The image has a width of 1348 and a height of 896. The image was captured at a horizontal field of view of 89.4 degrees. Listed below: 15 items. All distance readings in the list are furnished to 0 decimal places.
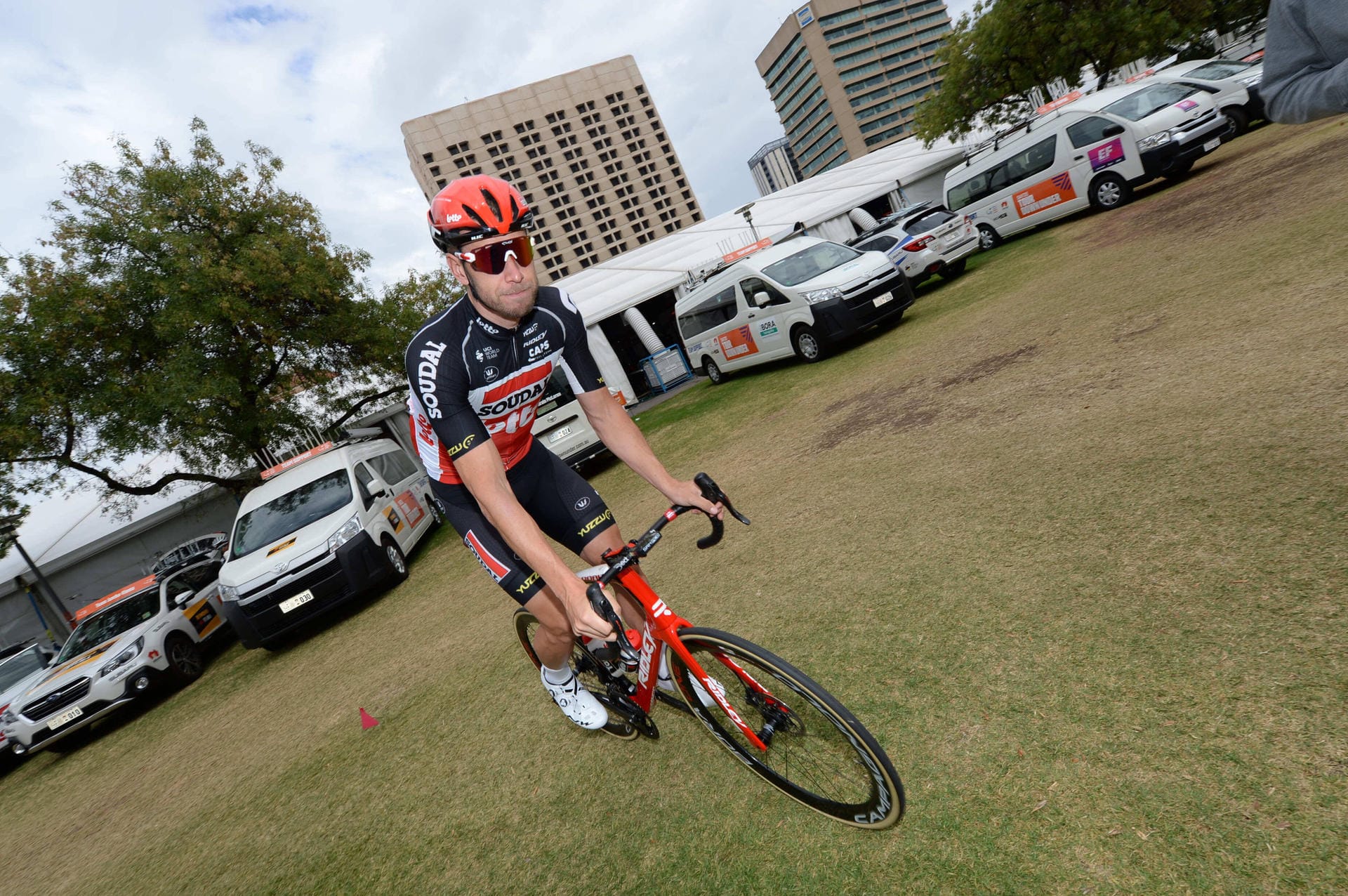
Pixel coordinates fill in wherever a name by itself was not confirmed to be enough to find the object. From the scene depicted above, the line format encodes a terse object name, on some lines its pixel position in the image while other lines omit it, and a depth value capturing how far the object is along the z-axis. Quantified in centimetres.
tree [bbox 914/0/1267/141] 2208
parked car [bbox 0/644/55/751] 1010
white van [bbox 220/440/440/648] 803
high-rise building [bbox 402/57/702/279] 11844
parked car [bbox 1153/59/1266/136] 1380
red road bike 224
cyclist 251
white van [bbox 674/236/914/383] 1102
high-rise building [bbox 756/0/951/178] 13900
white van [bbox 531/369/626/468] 1080
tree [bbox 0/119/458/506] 1344
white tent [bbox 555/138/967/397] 1909
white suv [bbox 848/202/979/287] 1371
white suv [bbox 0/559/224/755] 830
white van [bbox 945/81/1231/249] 1198
